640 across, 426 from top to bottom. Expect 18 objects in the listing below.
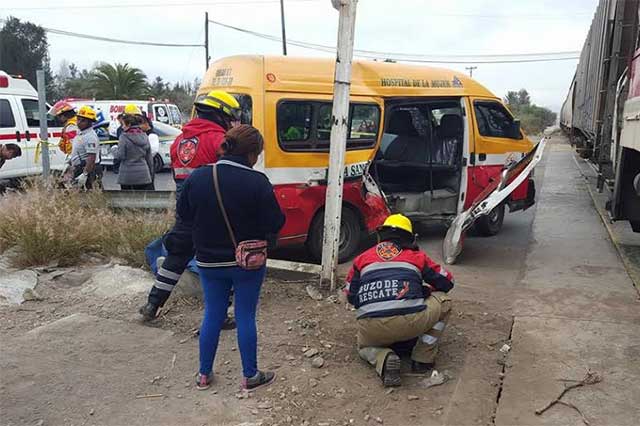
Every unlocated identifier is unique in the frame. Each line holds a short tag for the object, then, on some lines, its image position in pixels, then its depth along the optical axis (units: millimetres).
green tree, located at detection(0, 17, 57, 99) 32656
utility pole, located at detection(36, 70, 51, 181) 7508
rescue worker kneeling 3607
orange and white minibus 5820
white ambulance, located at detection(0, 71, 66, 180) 10703
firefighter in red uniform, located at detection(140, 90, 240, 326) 4402
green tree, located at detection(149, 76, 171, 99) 42500
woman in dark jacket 3279
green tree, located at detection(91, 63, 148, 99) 32594
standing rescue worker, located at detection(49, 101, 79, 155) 7816
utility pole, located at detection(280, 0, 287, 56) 31088
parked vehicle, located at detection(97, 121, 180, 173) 14891
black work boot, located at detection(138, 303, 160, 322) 4473
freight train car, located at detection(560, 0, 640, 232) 5484
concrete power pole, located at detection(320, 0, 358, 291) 5008
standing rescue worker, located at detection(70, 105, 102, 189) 7088
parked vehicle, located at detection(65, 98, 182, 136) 18250
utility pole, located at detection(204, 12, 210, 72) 35562
